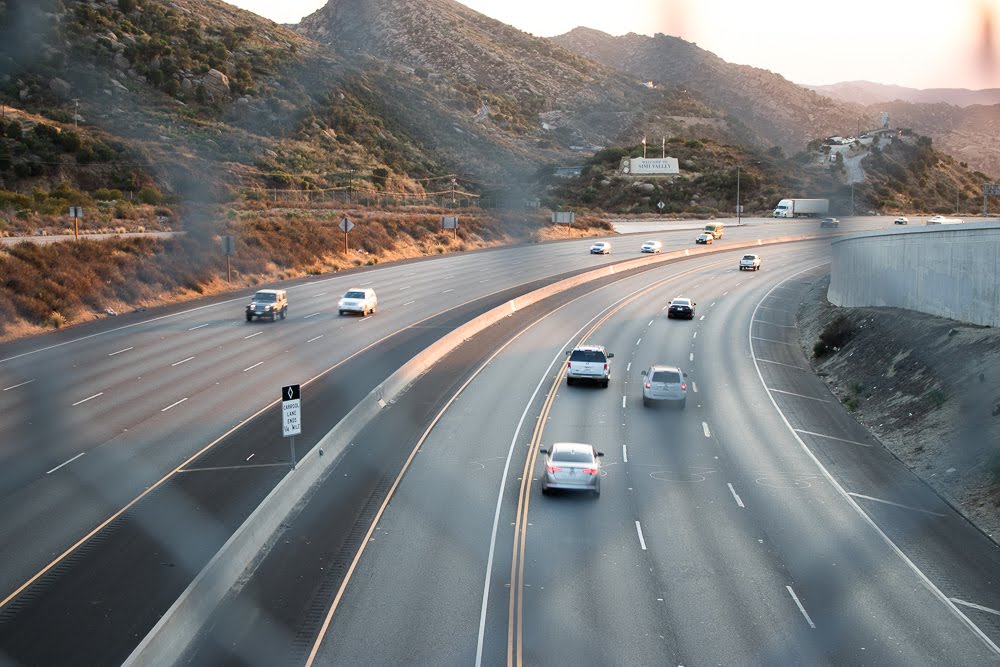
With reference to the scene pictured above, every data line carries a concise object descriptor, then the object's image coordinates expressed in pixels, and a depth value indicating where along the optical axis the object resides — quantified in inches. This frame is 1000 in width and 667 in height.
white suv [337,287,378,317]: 2015.3
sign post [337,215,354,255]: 2691.9
